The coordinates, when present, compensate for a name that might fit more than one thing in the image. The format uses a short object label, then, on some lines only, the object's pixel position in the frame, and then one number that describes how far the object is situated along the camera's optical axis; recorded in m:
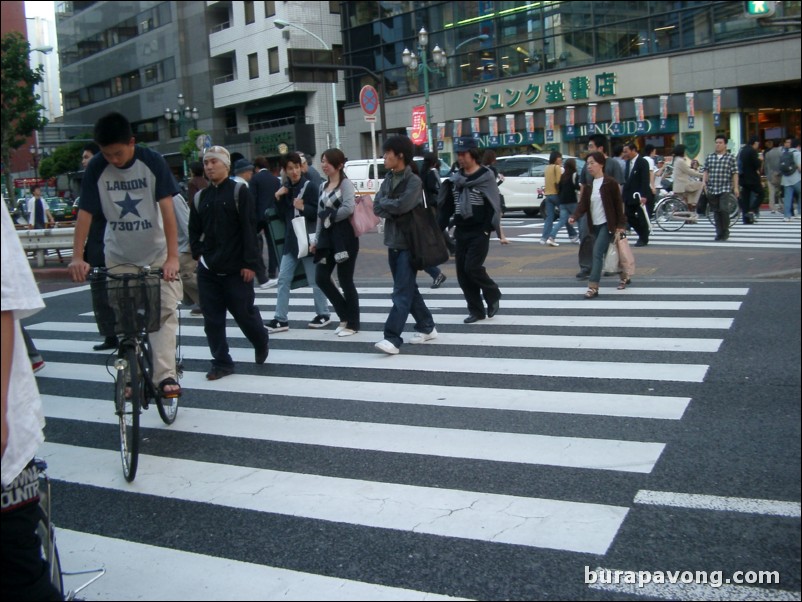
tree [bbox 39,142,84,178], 59.41
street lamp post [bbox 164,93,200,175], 42.00
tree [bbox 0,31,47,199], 24.59
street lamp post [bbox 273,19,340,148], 44.61
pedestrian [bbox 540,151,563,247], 15.91
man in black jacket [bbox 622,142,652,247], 14.09
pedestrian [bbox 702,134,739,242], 15.20
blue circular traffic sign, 19.81
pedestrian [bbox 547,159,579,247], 14.65
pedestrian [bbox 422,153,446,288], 10.84
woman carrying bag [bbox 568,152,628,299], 9.71
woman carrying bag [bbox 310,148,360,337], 8.28
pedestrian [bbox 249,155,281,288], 11.28
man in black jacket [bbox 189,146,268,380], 6.89
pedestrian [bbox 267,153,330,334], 8.99
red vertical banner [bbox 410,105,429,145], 25.53
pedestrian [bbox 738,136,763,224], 17.62
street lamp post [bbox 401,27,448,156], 29.66
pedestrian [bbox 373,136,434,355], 7.71
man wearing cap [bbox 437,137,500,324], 8.66
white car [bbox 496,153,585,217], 25.14
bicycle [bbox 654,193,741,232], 18.11
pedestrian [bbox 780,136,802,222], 18.16
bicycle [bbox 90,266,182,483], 4.73
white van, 27.62
